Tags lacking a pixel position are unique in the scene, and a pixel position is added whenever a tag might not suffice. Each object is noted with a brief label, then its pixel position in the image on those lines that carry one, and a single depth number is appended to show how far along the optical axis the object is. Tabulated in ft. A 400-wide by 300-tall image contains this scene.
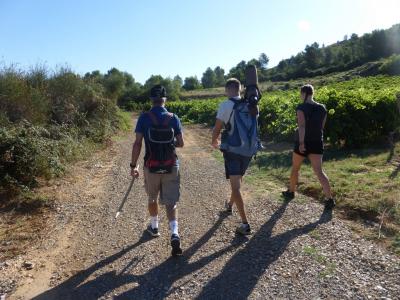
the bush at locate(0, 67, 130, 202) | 27.17
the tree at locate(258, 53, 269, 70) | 448.24
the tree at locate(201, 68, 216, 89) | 403.54
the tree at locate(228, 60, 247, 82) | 346.70
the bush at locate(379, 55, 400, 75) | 166.30
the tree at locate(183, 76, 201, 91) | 392.68
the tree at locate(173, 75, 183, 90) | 281.19
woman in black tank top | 21.71
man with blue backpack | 18.10
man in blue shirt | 17.01
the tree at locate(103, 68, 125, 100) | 98.73
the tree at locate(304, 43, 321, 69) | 312.29
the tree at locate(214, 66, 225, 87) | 397.84
